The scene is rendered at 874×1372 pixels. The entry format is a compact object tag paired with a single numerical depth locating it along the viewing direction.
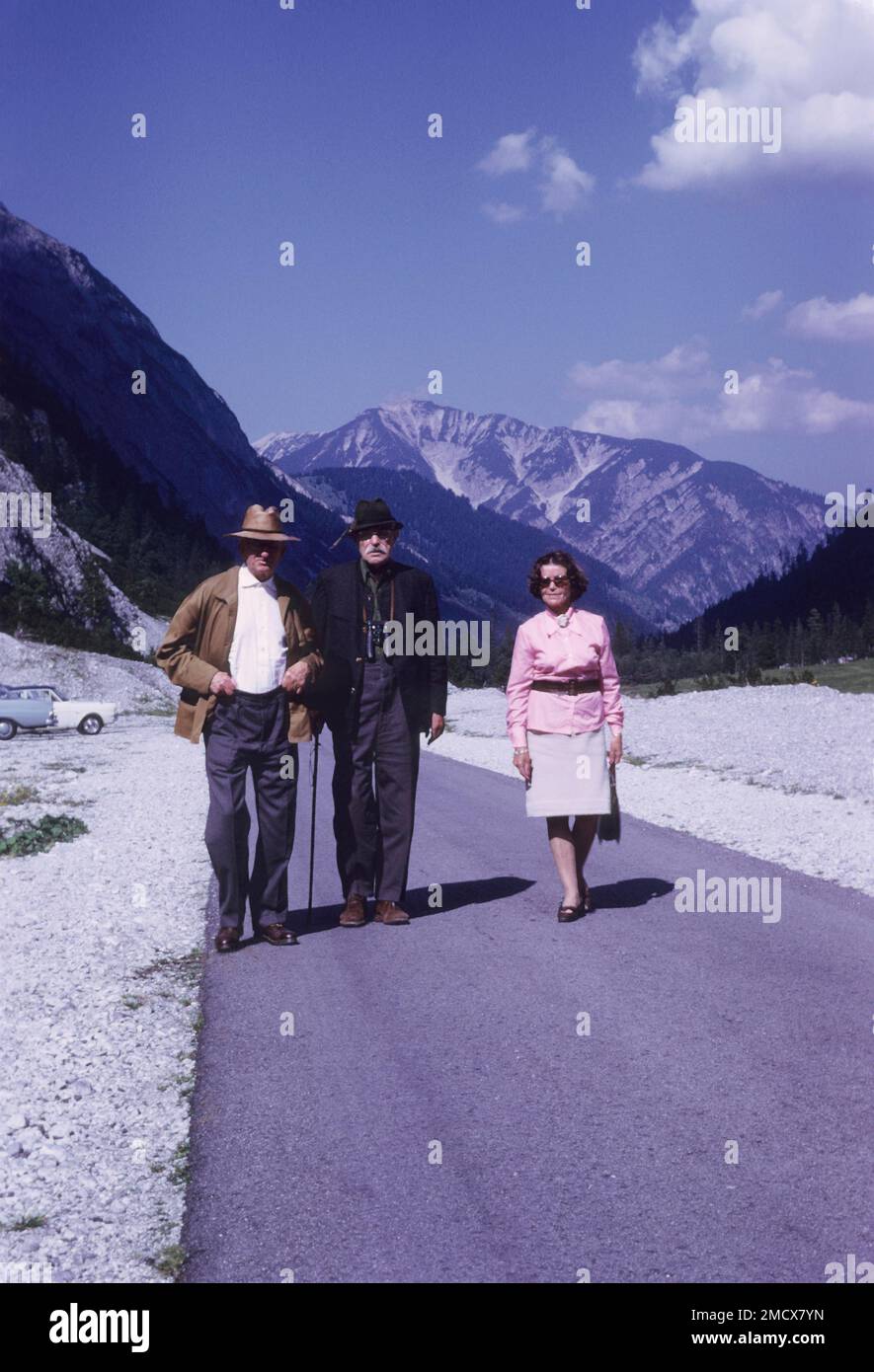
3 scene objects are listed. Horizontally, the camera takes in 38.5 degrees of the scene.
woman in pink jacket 8.31
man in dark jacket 8.02
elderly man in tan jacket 7.42
